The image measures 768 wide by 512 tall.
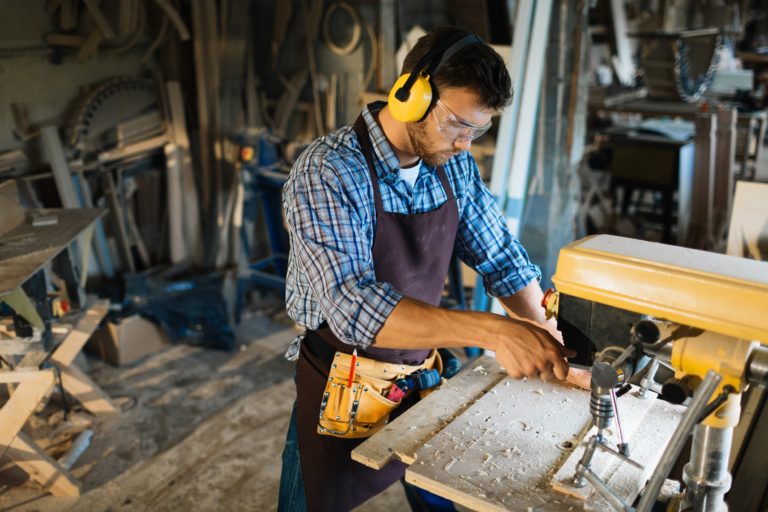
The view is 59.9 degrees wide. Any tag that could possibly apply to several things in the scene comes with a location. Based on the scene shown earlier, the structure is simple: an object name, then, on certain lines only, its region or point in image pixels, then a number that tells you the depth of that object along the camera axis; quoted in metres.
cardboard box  3.73
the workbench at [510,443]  1.23
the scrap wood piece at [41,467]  2.63
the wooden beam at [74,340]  3.01
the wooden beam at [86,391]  3.16
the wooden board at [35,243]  2.42
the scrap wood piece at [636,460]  1.22
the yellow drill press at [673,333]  1.08
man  1.36
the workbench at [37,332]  2.50
